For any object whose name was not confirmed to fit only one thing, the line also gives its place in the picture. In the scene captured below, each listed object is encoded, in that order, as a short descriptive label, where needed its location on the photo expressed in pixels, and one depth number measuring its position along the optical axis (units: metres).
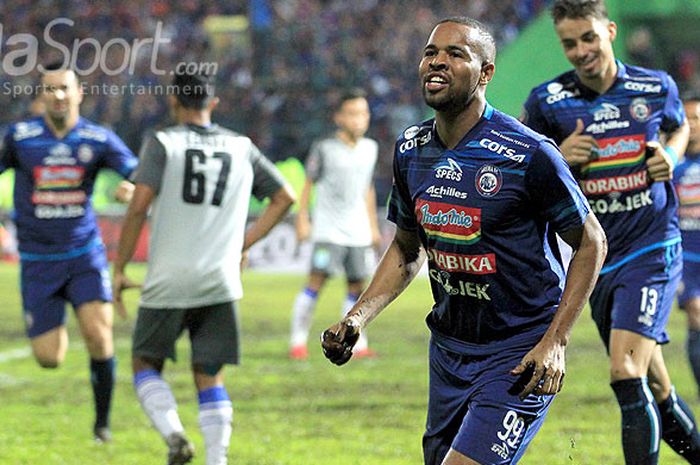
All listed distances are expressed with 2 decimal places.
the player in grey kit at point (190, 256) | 13.45
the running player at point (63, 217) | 17.17
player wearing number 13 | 12.41
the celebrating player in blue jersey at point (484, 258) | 8.80
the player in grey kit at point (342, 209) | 25.27
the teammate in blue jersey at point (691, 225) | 19.80
